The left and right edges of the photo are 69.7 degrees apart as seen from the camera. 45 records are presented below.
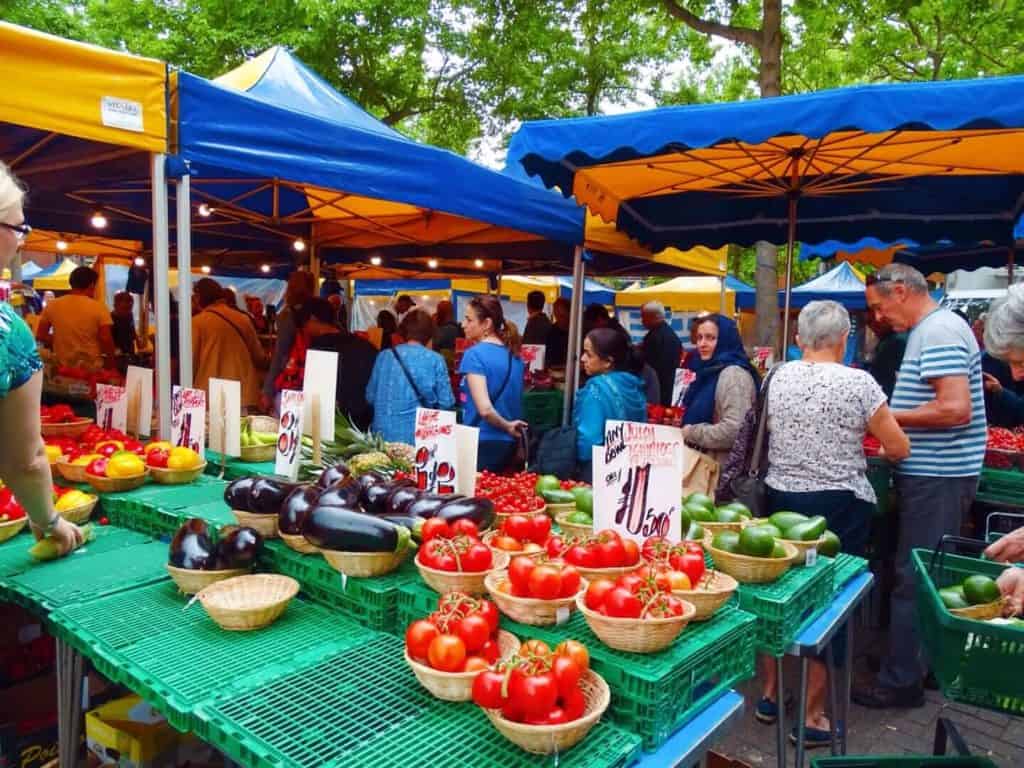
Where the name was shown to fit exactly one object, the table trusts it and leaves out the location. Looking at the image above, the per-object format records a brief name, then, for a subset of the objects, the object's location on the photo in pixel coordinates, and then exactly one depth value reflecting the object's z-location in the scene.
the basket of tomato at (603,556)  2.30
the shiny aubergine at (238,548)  2.61
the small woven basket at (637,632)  1.91
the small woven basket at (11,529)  3.04
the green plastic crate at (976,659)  2.21
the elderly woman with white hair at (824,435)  3.56
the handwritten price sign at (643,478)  2.64
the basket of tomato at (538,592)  2.09
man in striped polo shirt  3.84
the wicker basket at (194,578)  2.54
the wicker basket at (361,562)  2.41
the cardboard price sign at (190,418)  3.82
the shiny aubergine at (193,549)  2.57
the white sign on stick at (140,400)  4.38
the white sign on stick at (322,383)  3.77
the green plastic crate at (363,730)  1.71
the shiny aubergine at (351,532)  2.38
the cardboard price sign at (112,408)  4.40
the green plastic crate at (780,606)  2.46
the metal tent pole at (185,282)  3.92
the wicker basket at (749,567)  2.53
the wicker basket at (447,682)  1.88
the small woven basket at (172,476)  3.65
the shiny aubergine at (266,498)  2.75
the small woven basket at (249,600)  2.32
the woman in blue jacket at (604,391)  4.53
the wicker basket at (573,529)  2.92
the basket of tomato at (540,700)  1.68
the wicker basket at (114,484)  3.47
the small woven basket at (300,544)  2.63
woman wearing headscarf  4.52
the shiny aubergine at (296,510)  2.60
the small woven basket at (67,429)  4.18
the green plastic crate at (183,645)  2.01
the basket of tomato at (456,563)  2.25
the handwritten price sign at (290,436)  3.41
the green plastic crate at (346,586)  2.40
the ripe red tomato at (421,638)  1.96
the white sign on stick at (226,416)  3.91
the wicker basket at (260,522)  2.76
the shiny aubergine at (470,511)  2.59
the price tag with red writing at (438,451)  3.21
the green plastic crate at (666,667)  1.87
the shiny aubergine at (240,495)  2.78
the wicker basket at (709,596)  2.15
